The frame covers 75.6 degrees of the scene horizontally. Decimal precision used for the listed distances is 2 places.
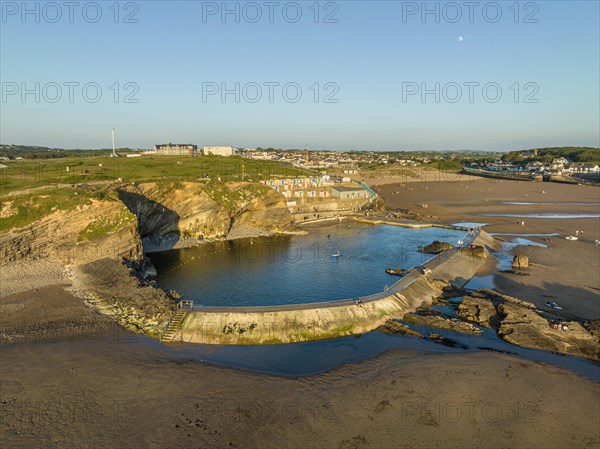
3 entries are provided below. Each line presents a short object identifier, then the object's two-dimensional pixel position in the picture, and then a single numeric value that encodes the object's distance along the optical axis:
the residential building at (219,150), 167.50
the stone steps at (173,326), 31.94
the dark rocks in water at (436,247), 61.16
